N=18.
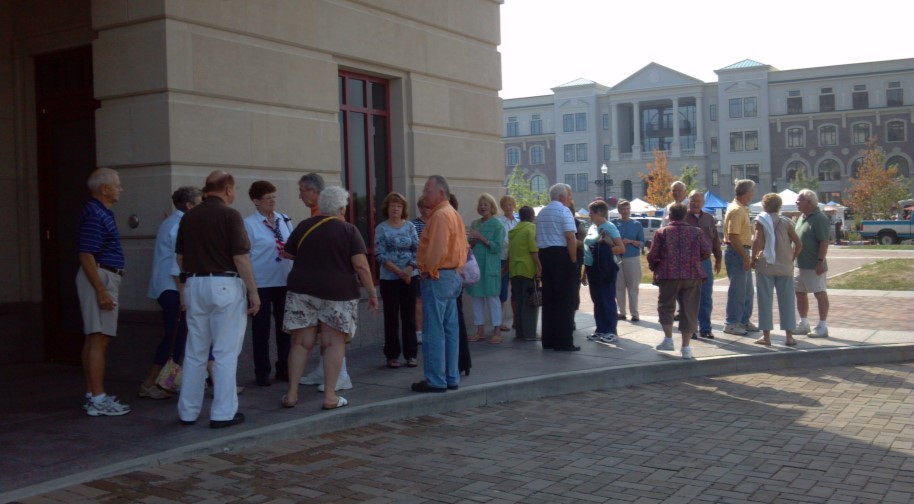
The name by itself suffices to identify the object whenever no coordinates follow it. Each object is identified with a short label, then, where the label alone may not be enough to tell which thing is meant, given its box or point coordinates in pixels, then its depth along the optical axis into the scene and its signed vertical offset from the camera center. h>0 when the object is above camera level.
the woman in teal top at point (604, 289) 11.07 -0.60
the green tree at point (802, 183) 74.72 +4.54
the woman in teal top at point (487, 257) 11.18 -0.15
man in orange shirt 7.83 -0.24
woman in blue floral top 9.05 -0.27
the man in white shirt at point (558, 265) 10.24 -0.26
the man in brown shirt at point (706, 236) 11.38 +0.03
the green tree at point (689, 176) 79.82 +5.84
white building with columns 78.56 +11.23
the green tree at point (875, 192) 64.25 +3.10
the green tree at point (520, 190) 79.53 +4.94
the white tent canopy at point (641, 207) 55.00 +2.14
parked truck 46.63 +0.14
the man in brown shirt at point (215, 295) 6.58 -0.32
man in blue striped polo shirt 6.91 -0.18
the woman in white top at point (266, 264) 8.26 -0.11
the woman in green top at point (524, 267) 11.02 -0.29
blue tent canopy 40.03 +1.67
